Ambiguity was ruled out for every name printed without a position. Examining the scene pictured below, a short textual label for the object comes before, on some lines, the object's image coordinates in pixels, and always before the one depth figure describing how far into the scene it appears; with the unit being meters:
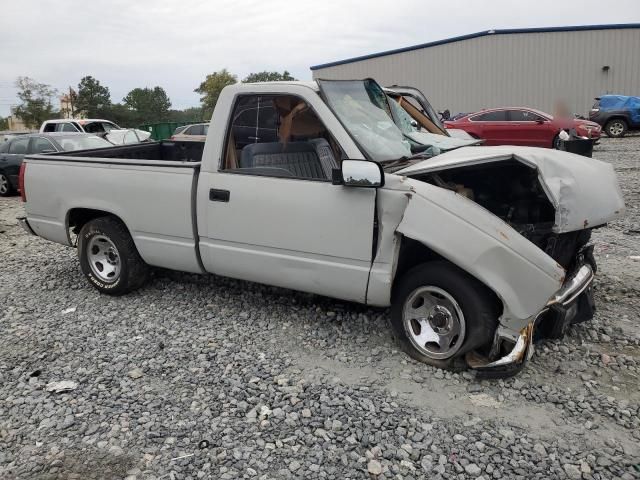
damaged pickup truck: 3.30
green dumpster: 29.12
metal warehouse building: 27.41
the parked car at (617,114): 19.92
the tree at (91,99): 62.31
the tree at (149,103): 70.44
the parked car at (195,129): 19.57
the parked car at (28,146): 11.92
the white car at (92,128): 17.06
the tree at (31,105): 48.44
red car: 16.16
